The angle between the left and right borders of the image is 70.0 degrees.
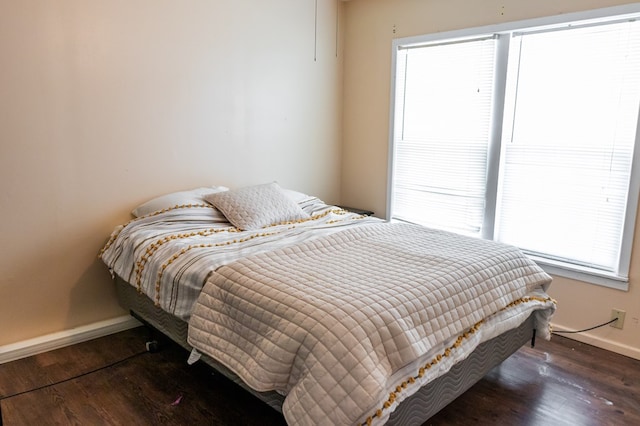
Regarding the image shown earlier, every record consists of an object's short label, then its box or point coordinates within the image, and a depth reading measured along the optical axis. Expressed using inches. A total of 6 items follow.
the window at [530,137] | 104.9
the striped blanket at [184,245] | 83.0
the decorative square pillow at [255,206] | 109.0
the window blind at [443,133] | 128.3
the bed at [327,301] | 59.7
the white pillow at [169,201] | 109.5
